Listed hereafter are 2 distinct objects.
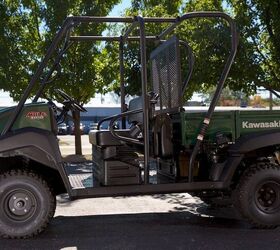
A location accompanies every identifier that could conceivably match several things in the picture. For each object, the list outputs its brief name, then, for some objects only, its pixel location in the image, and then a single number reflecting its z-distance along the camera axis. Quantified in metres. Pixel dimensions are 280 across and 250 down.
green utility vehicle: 5.54
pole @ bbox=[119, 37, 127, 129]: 6.91
